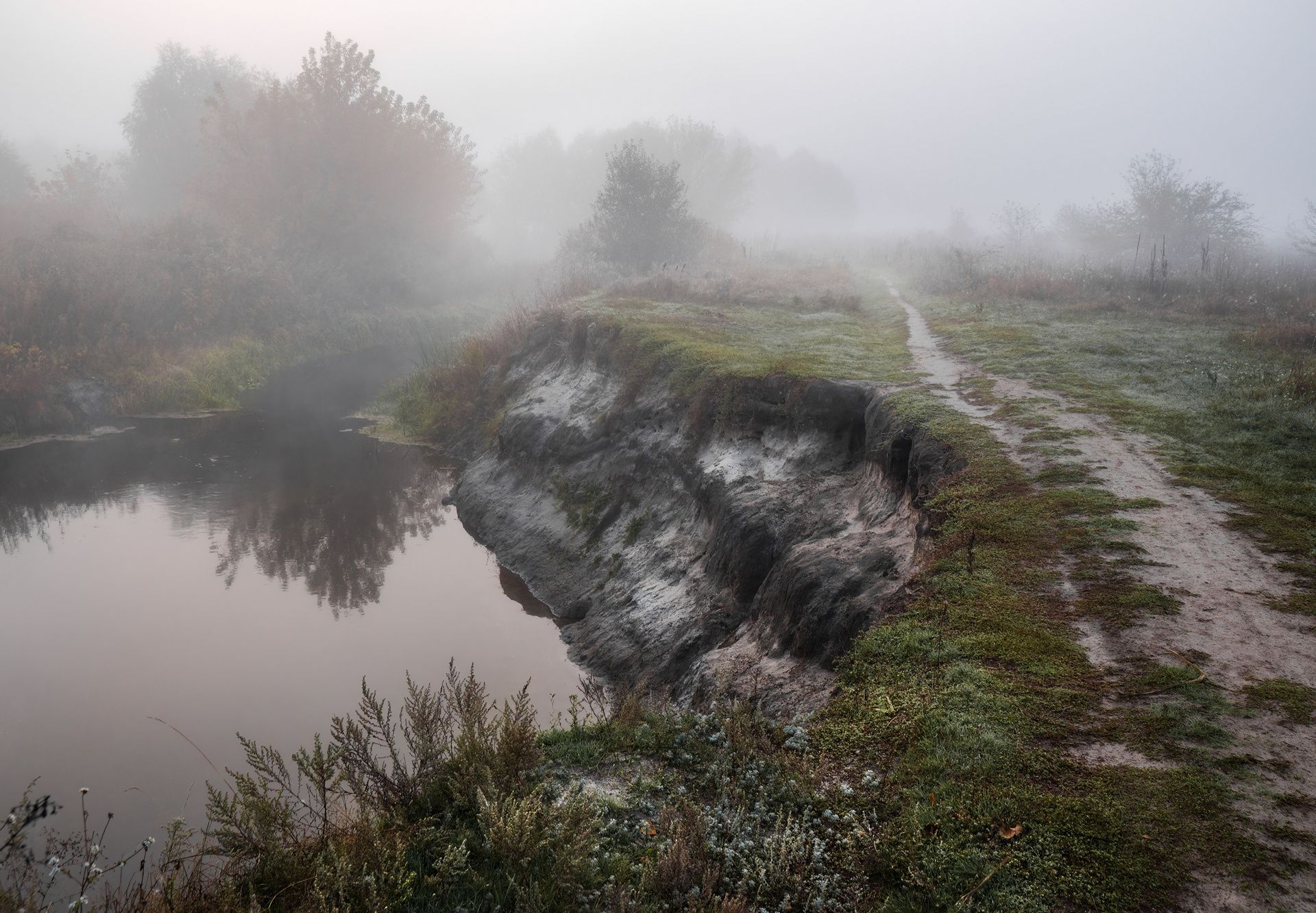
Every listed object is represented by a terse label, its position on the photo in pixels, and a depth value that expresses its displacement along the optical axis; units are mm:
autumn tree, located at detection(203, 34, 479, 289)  40062
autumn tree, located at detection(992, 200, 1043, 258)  56156
